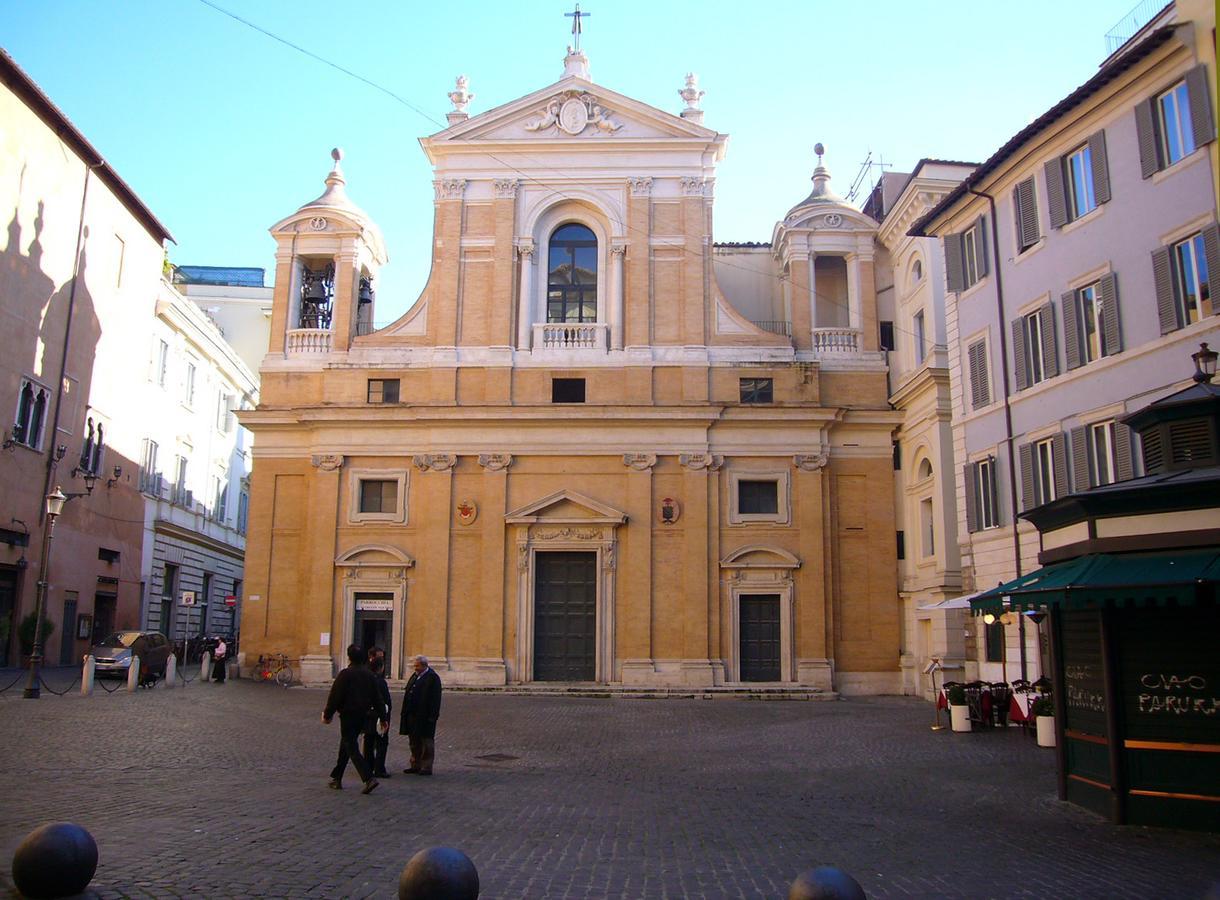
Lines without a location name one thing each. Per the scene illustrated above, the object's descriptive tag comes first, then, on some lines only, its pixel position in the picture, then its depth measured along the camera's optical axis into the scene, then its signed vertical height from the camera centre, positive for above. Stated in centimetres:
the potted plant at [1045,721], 1744 -118
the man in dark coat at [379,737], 1246 -112
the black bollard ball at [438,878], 600 -133
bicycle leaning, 3131 -77
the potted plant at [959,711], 1988 -117
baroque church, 3091 +618
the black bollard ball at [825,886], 580 -132
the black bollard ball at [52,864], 678 -143
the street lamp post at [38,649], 2262 -14
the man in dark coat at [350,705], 1202 -69
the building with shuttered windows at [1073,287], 1758 +699
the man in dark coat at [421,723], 1366 -101
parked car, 2912 -28
